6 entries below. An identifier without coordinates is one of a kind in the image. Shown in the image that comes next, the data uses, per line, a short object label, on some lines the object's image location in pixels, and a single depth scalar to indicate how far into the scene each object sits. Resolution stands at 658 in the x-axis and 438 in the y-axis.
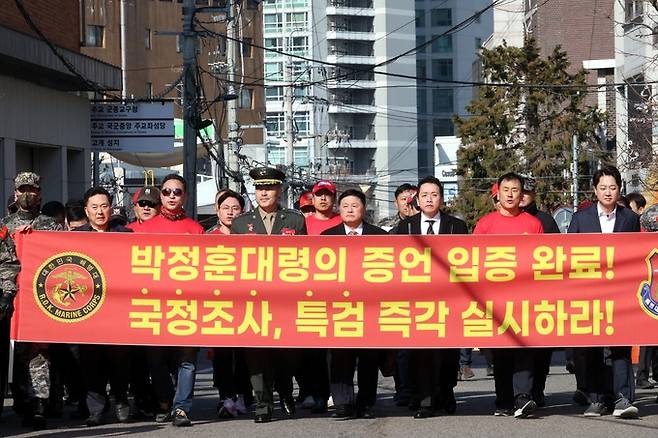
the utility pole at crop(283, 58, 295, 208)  60.19
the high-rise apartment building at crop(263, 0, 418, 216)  109.94
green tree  57.75
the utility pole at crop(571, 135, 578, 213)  55.69
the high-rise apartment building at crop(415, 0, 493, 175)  125.88
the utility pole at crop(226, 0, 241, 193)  43.59
